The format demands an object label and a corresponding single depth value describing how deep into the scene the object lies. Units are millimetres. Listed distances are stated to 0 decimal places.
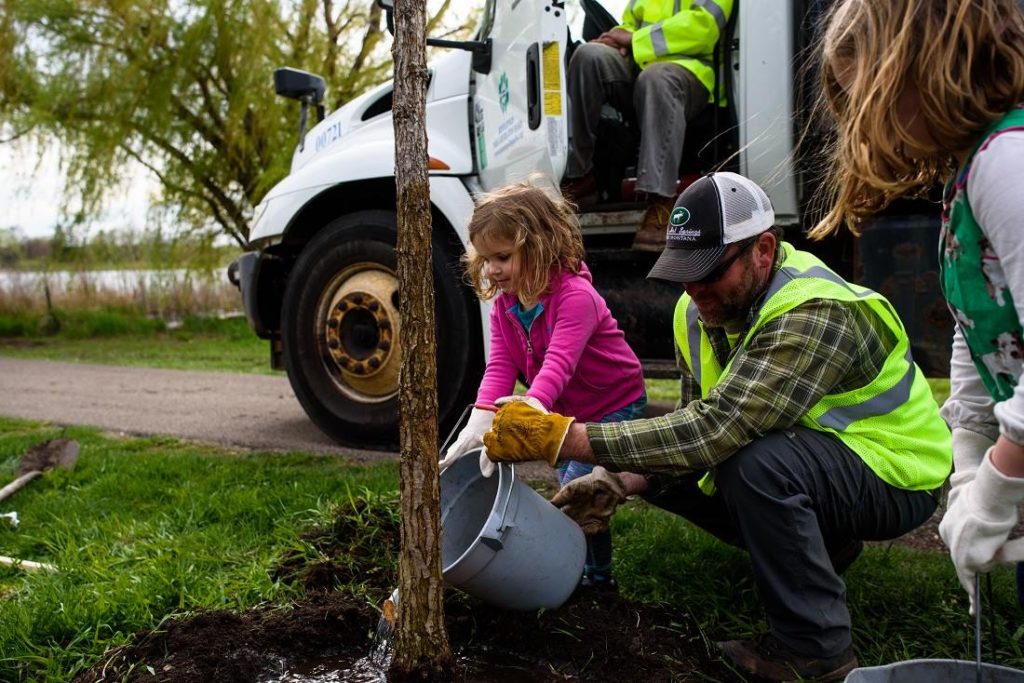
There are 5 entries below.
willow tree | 12539
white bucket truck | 3775
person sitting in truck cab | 3768
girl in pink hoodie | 2621
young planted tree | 1936
